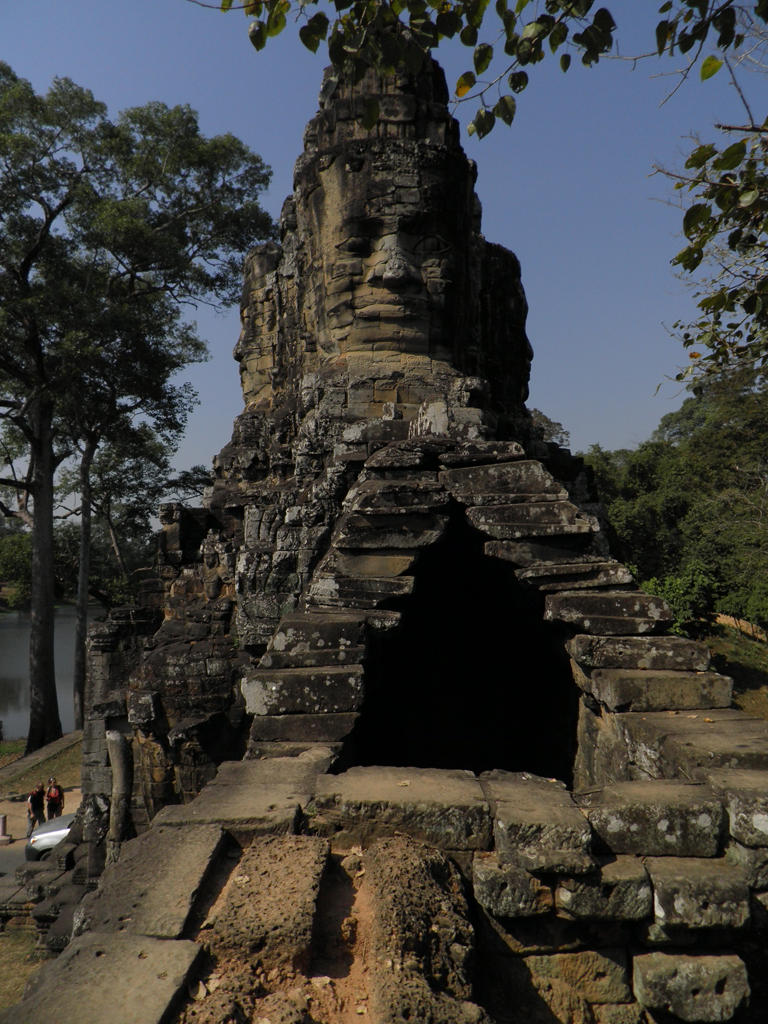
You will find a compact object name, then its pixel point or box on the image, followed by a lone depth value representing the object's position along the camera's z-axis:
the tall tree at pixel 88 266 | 15.95
